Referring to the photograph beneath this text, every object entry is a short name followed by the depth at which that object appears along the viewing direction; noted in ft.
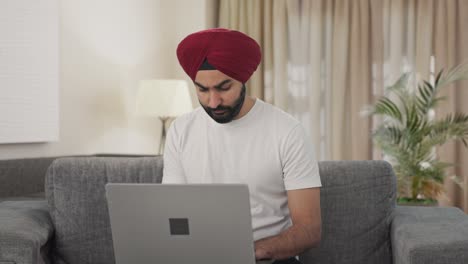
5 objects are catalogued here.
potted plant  16.17
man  7.06
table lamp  17.06
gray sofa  8.30
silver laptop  6.13
